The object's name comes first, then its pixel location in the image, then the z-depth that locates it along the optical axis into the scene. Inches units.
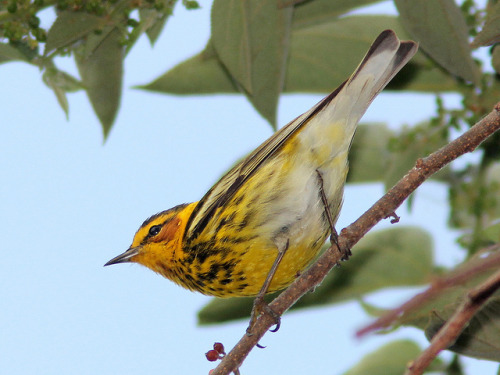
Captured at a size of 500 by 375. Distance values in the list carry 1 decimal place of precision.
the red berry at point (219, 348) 180.2
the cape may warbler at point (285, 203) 212.8
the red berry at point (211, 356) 177.8
